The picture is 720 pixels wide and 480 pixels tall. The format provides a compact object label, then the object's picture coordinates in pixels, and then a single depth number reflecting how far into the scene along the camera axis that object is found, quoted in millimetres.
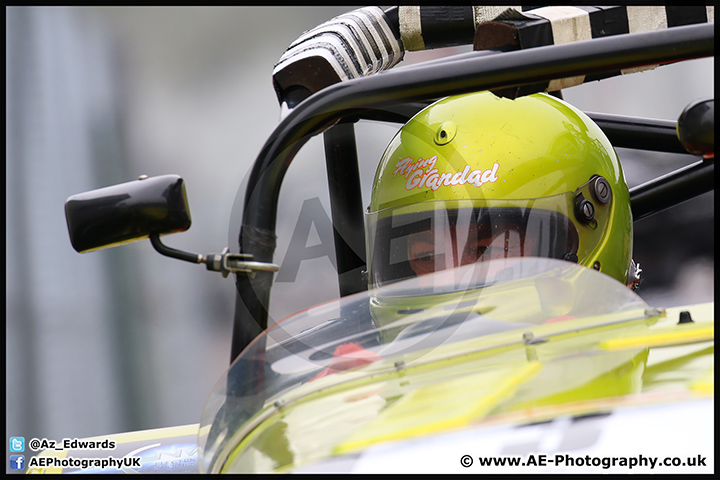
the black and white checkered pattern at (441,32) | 9237
